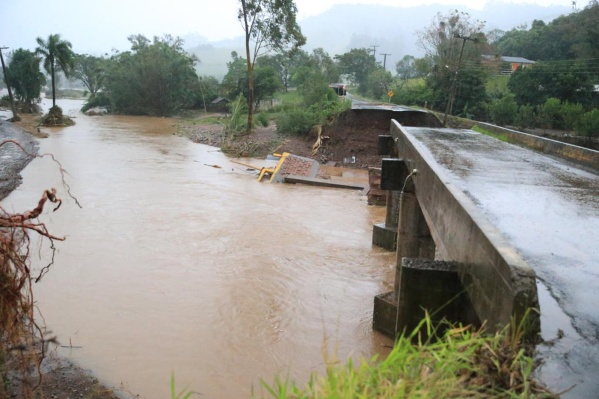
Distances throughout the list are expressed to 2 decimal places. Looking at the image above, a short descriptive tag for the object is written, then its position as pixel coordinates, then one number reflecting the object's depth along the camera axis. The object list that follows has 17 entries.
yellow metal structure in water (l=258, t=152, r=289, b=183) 21.00
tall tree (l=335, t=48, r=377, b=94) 72.19
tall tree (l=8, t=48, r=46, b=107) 45.91
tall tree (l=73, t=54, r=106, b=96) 69.88
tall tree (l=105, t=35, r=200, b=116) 50.44
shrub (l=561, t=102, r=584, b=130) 26.77
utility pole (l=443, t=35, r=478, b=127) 33.41
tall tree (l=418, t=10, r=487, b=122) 37.09
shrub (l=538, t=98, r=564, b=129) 28.28
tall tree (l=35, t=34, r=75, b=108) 41.88
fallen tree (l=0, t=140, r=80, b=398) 3.94
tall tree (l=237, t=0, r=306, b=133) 31.62
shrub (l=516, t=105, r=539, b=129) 29.02
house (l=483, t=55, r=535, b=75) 45.00
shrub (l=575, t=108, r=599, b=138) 24.06
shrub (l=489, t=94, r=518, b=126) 30.75
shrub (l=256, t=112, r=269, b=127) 35.47
